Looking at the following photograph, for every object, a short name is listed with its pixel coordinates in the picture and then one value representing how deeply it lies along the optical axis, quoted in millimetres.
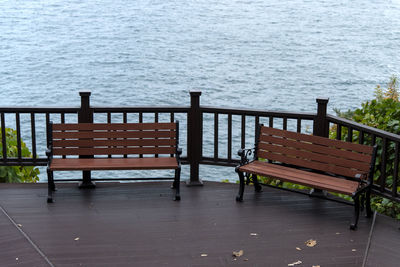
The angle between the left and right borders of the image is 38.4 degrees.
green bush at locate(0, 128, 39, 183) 7094
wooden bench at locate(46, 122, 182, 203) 6441
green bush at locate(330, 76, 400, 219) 6723
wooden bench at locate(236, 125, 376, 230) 5816
